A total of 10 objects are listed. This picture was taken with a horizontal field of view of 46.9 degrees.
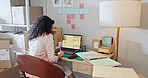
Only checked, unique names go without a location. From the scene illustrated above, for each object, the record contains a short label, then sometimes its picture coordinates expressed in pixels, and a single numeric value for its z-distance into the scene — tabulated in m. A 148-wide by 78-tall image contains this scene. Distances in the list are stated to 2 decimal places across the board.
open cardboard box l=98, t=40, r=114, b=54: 2.31
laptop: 2.58
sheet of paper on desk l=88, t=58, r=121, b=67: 1.96
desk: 2.06
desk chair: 1.75
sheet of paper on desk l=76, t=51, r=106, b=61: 2.20
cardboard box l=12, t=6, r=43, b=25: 2.66
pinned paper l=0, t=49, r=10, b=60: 2.12
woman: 2.09
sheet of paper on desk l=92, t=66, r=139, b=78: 1.37
